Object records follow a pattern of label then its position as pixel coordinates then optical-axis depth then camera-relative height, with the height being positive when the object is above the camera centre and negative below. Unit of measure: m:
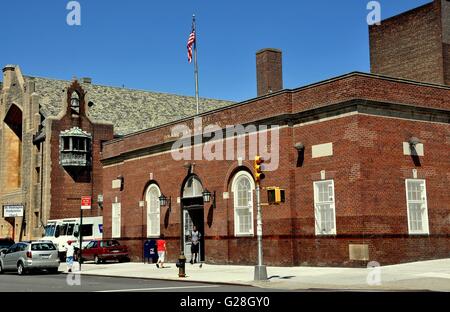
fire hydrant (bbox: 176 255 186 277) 24.33 -1.54
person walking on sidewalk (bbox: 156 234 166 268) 31.16 -1.14
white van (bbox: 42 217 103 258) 41.78 -0.08
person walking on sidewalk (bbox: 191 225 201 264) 31.22 -0.78
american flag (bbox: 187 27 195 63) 39.00 +11.72
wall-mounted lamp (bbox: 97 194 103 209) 45.89 +2.22
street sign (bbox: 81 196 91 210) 31.14 +1.34
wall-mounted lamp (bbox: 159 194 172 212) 35.31 +1.51
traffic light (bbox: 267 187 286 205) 21.62 +1.04
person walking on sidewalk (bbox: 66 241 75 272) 28.50 -1.13
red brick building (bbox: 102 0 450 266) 25.38 +2.16
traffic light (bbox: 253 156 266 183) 21.94 +1.97
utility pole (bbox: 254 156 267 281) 21.66 -0.21
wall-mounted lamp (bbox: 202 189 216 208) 31.91 +1.56
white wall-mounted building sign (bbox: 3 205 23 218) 57.16 +1.91
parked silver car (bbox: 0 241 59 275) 28.41 -1.24
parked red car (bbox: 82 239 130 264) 36.84 -1.33
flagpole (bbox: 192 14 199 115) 39.55 +10.30
